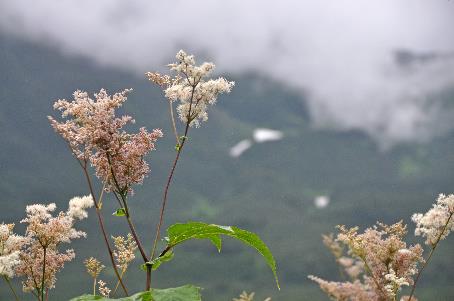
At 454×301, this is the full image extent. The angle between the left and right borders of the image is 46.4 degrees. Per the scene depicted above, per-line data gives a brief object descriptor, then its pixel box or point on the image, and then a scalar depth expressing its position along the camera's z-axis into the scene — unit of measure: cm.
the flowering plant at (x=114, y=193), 264
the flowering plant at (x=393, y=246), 464
